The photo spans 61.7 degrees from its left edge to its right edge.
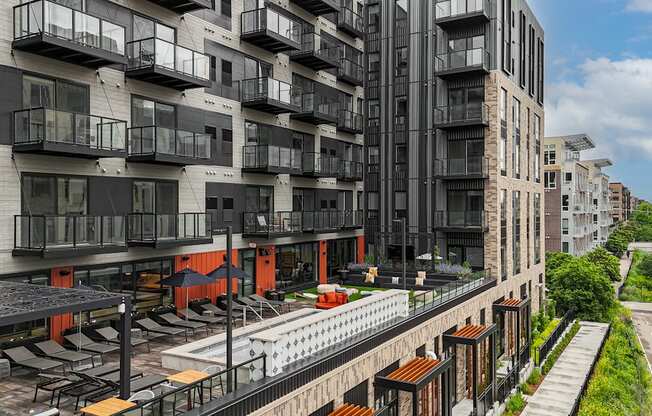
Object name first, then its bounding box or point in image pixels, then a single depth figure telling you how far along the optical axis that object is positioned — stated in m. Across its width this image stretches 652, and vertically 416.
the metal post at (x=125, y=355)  10.55
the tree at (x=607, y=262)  58.25
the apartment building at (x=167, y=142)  15.40
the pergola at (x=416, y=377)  14.58
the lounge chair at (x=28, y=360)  12.94
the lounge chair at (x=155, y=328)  16.72
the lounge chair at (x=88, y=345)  14.46
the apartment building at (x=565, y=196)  67.44
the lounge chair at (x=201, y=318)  18.70
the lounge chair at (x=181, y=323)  17.42
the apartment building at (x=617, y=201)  142.62
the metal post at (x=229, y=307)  11.25
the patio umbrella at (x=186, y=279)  17.92
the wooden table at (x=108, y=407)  9.32
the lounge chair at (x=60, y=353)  13.53
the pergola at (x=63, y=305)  9.89
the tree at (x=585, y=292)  40.47
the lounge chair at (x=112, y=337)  15.34
